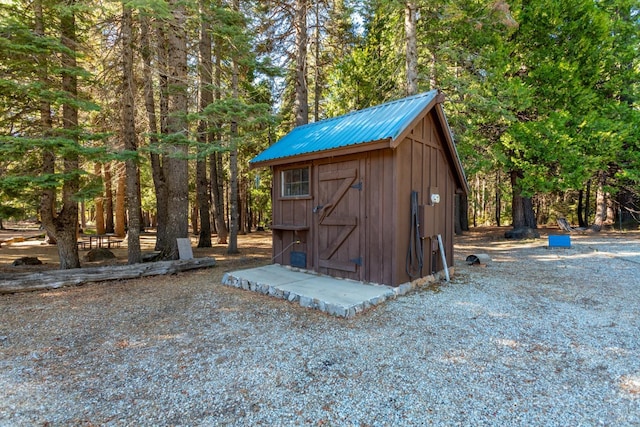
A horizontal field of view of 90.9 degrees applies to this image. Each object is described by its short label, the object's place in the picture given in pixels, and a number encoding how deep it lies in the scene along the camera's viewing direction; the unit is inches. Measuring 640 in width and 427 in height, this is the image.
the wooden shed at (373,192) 215.0
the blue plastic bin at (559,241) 408.7
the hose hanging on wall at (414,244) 224.8
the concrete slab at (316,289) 183.3
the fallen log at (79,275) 221.3
